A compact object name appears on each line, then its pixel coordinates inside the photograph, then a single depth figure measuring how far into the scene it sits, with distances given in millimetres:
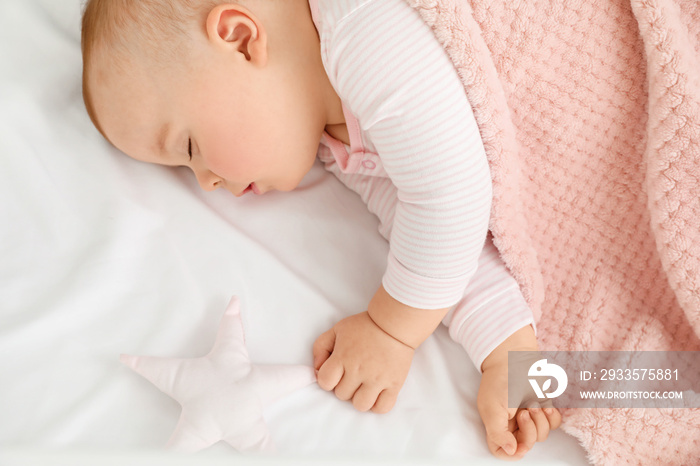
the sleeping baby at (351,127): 857
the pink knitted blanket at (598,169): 914
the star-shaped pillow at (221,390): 863
